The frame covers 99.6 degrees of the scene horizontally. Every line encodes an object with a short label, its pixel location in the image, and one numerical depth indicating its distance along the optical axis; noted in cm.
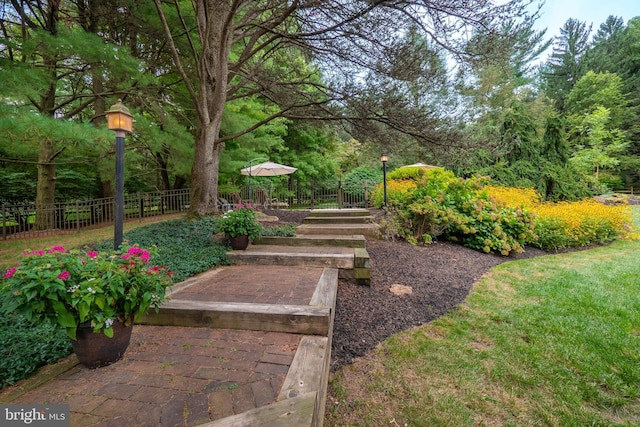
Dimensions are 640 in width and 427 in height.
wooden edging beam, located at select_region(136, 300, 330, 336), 224
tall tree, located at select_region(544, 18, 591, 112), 2502
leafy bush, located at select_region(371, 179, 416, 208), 732
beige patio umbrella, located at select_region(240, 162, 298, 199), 1038
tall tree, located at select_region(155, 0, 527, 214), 433
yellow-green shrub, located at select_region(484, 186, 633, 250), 645
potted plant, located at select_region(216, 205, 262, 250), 464
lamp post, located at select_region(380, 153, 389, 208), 736
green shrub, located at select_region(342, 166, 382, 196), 1362
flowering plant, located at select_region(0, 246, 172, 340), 157
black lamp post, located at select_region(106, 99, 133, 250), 265
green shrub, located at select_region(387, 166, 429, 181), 1046
